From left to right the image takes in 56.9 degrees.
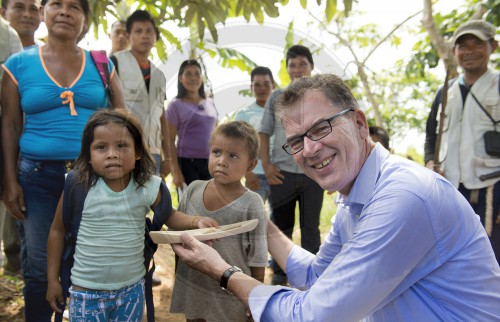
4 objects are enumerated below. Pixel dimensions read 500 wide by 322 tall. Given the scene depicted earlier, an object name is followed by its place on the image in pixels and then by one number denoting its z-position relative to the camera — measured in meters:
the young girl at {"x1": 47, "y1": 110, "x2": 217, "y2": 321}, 1.47
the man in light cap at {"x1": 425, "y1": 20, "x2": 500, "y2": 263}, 2.17
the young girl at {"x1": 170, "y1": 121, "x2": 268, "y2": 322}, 1.20
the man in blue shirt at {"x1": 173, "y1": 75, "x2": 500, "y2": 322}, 1.03
